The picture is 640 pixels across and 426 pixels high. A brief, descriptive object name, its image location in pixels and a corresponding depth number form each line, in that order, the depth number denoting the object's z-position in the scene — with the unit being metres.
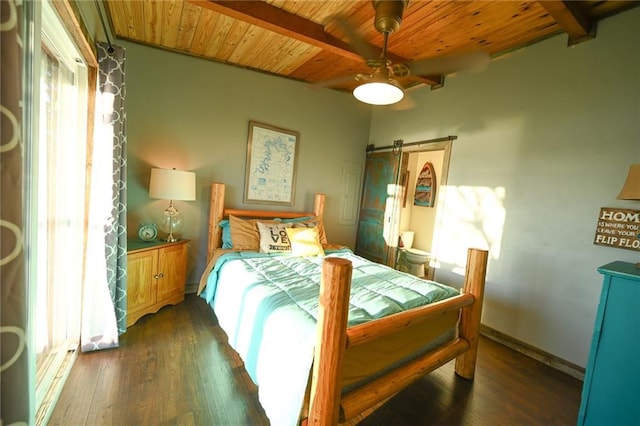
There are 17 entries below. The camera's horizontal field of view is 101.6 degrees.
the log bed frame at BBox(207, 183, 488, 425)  1.13
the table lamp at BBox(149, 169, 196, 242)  2.50
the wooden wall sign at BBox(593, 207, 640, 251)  1.87
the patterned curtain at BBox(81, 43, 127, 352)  1.86
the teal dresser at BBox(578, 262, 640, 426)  1.39
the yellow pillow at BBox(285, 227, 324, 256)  2.82
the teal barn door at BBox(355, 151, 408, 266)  3.79
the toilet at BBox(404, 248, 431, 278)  4.14
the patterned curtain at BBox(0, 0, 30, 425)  0.68
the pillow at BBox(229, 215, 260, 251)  2.82
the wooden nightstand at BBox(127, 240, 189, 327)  2.30
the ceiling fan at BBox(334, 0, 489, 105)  1.68
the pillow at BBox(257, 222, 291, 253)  2.85
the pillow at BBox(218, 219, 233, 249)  2.88
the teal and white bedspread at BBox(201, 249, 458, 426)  1.26
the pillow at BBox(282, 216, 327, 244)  3.37
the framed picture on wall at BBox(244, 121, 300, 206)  3.36
